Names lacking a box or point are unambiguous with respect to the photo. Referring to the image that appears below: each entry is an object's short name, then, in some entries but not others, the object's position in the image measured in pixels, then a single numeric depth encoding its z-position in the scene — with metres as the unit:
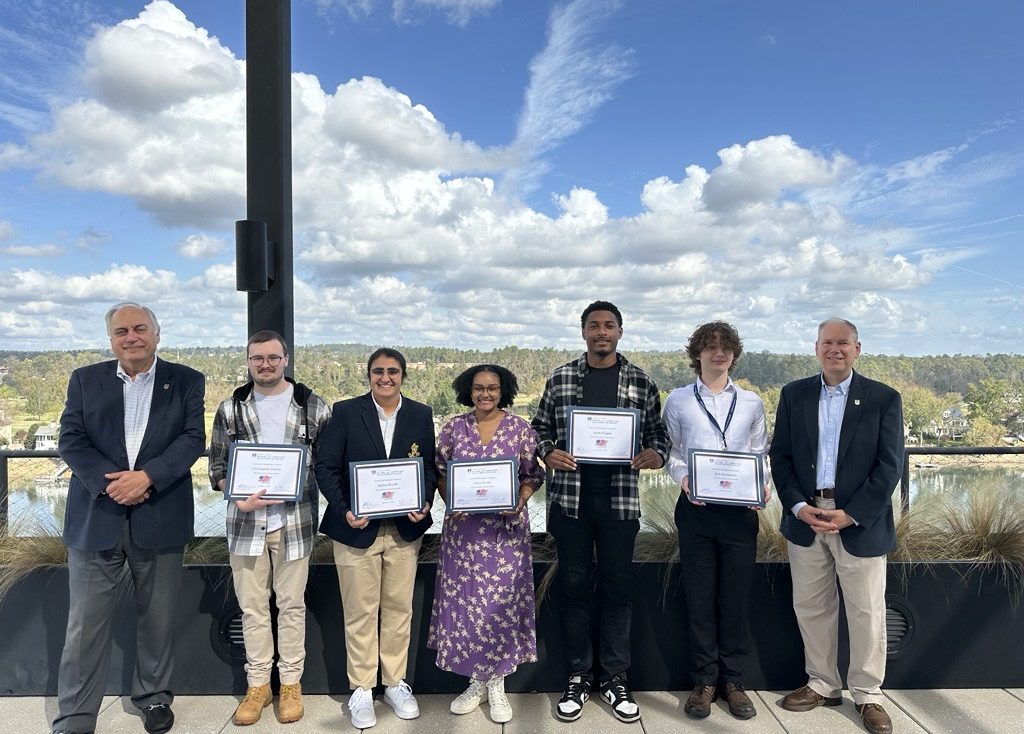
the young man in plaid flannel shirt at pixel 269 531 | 2.76
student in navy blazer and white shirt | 2.80
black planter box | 3.20
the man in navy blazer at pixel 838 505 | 2.78
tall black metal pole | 3.54
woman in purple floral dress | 2.85
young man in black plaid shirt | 2.86
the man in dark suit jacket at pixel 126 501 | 2.68
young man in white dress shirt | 2.86
